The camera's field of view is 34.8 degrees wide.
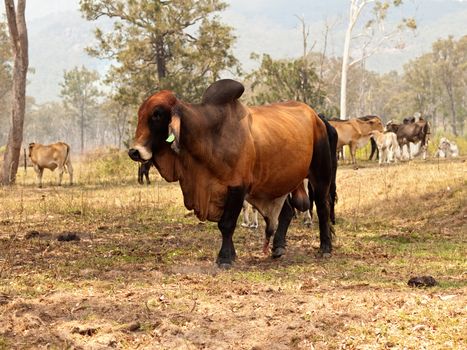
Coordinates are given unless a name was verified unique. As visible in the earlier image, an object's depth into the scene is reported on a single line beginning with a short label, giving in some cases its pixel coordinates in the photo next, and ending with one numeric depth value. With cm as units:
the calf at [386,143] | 2370
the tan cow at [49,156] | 2241
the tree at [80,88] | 10231
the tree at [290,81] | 3866
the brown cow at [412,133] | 2523
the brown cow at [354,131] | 2469
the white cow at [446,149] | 2741
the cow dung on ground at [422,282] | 645
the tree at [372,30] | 4175
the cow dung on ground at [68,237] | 958
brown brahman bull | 729
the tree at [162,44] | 3684
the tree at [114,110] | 7559
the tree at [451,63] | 8569
